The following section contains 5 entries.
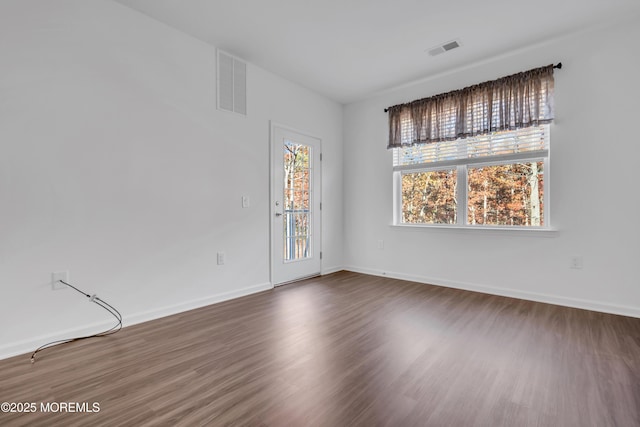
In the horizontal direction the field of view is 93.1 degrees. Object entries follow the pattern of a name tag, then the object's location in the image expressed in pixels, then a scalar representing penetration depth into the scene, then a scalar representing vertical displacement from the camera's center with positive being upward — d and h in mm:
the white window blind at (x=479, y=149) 3469 +788
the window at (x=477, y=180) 3502 +391
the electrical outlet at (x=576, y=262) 3183 -553
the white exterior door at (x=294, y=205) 4102 +85
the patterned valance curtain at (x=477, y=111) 3361 +1259
